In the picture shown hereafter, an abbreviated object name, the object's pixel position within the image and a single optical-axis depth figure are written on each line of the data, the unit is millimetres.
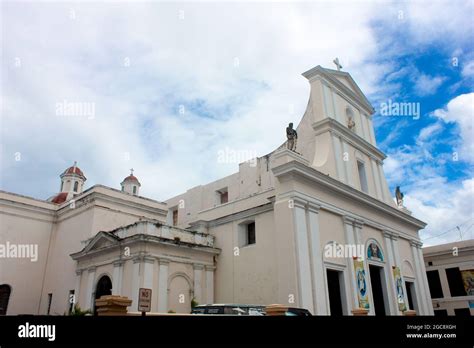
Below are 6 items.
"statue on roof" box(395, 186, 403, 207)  22781
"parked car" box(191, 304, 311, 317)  10547
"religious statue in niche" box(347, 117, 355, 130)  20297
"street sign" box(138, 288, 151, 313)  6355
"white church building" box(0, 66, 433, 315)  14719
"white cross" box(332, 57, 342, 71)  20822
